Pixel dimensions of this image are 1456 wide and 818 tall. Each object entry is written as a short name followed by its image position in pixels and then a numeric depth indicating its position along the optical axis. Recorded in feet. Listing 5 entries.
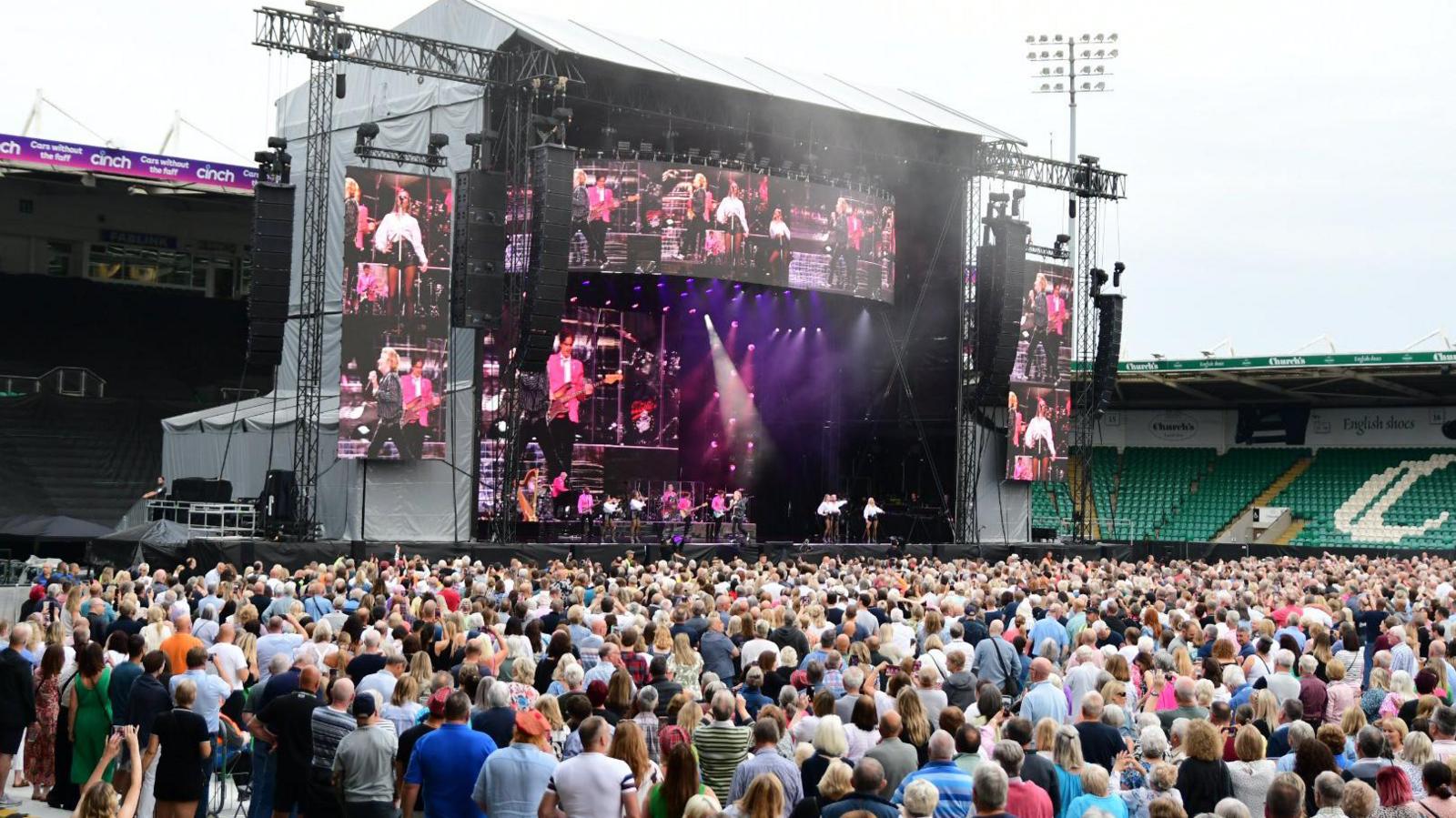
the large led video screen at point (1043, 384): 124.36
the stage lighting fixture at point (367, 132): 94.84
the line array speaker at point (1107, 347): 125.80
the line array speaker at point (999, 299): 117.50
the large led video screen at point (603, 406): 115.96
